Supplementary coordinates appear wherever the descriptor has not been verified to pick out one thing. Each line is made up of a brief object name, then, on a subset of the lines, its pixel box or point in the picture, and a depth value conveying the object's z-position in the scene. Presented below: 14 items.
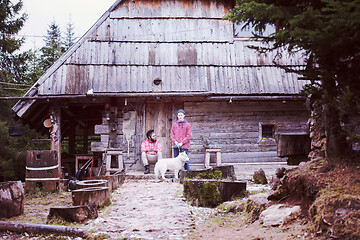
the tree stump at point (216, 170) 8.78
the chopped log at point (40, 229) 4.67
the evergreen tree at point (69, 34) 32.47
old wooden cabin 12.60
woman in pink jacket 11.26
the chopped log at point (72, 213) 5.39
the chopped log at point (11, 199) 6.12
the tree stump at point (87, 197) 6.25
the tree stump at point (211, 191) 6.86
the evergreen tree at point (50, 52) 27.44
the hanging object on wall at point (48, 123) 12.61
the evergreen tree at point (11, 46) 18.69
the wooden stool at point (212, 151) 12.18
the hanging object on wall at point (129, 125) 13.13
